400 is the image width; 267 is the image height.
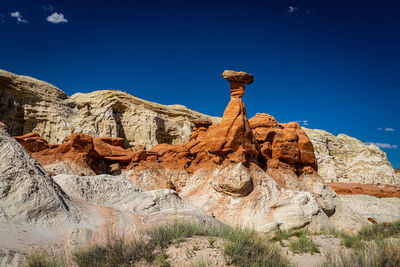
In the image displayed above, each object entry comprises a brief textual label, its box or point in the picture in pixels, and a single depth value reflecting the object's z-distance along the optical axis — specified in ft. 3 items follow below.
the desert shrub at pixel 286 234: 25.74
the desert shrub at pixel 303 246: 21.75
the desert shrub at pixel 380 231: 27.13
